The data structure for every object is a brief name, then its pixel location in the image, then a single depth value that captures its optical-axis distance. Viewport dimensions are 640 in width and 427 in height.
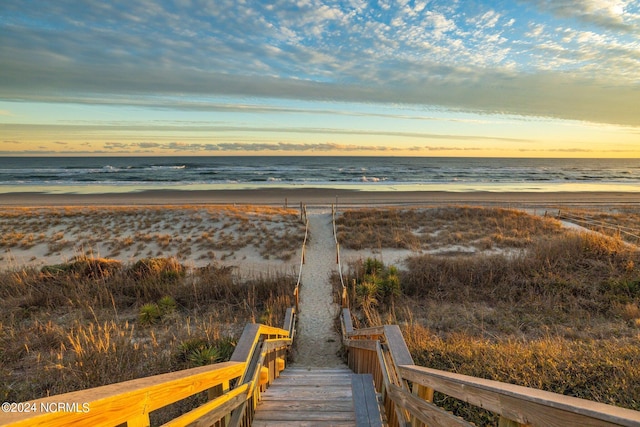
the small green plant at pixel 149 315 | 8.23
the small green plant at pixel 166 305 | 9.02
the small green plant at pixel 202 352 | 5.40
